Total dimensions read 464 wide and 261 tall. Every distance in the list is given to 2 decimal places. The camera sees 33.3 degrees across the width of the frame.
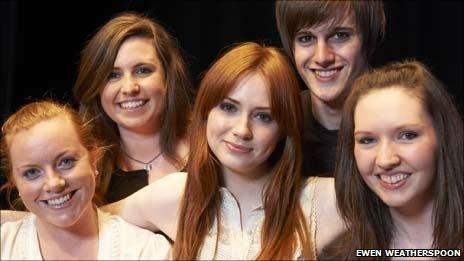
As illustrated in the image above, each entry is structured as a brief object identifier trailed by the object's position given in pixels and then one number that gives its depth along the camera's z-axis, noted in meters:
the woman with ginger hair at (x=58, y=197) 2.26
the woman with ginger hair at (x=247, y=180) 2.32
